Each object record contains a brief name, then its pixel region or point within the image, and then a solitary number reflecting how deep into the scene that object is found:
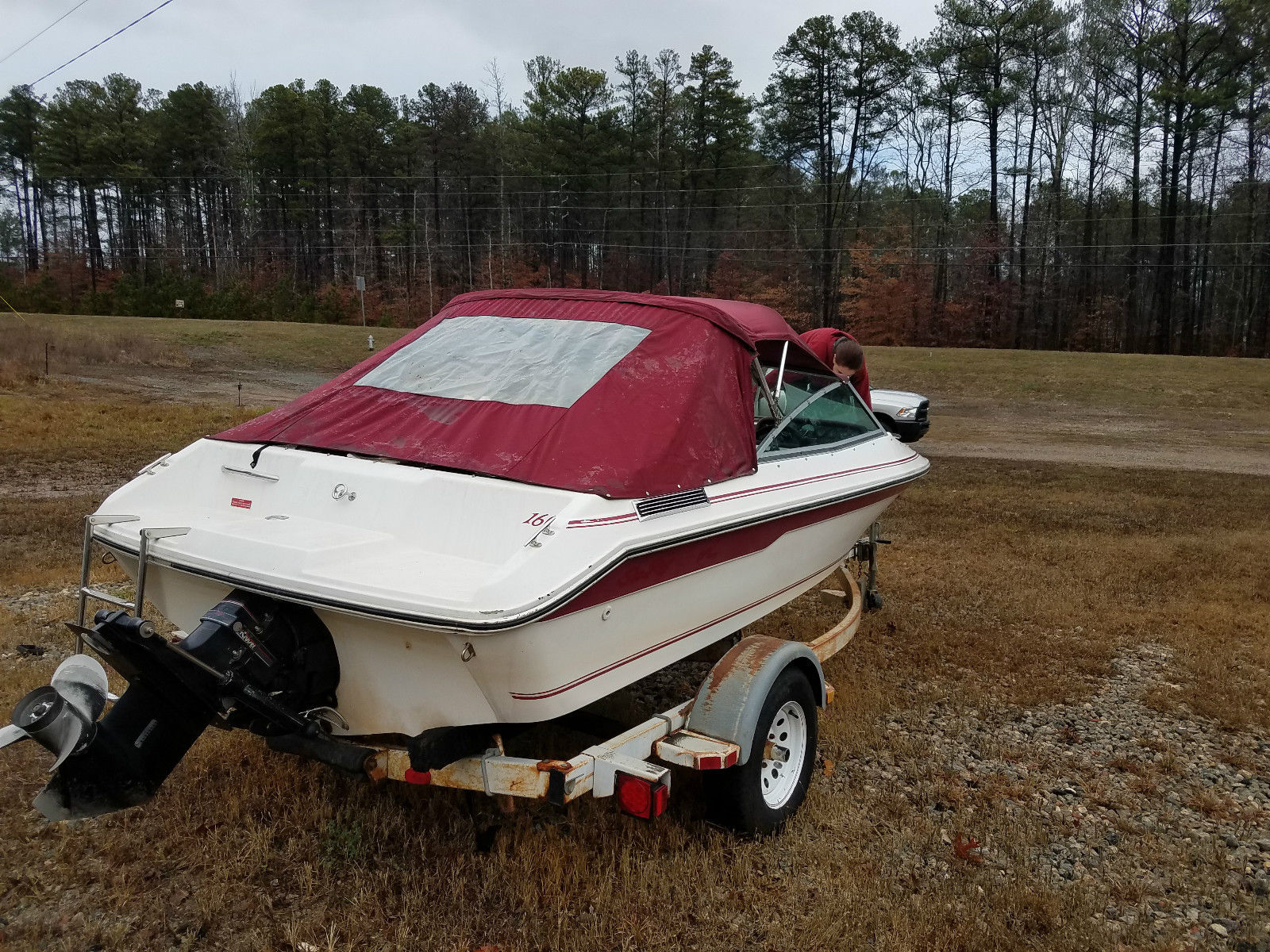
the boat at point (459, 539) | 2.40
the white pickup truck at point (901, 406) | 8.45
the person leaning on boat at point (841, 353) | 5.69
